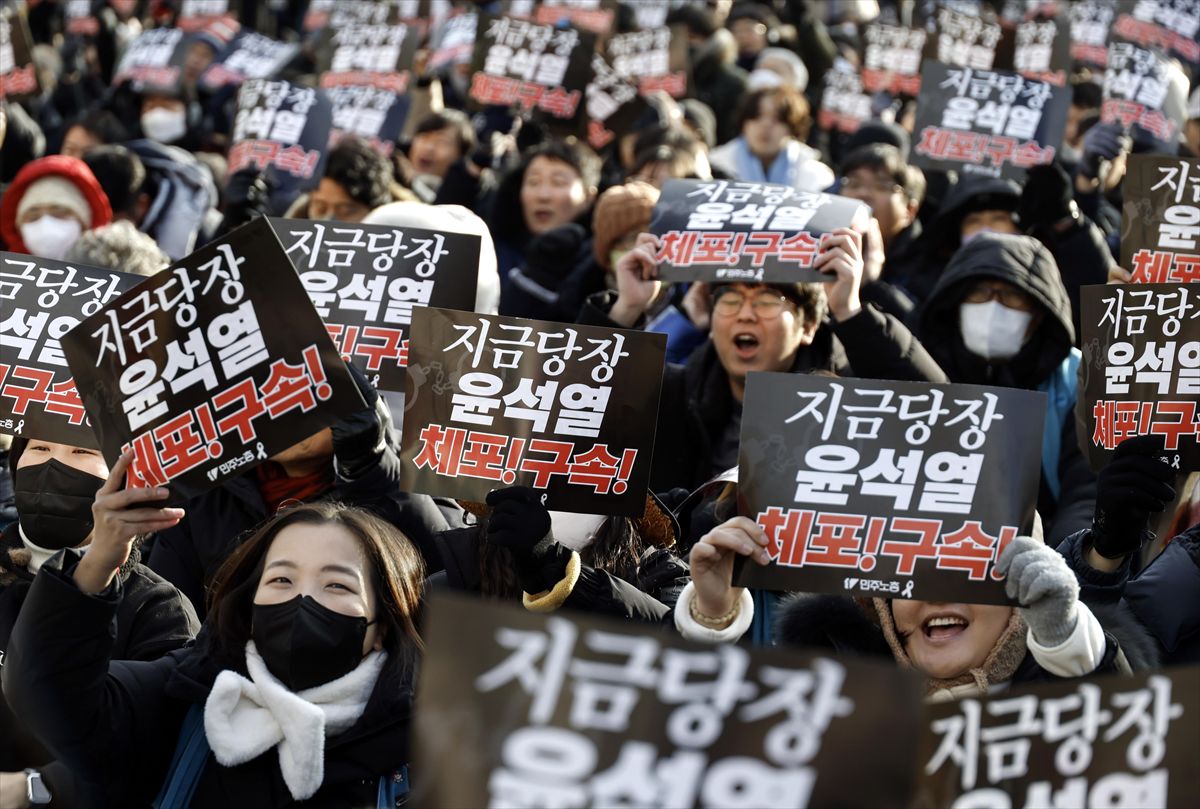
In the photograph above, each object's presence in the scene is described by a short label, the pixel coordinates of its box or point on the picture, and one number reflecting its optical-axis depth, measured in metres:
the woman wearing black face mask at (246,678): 3.82
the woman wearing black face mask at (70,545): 4.45
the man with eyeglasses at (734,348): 5.82
